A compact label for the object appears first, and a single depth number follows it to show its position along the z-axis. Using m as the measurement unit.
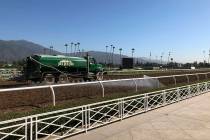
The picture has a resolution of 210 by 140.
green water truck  15.11
